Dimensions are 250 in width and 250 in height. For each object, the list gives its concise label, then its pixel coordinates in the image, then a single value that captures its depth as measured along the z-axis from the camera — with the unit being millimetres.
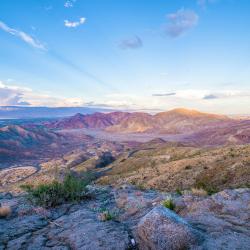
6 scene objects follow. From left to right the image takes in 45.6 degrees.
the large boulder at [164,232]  6098
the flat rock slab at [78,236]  6898
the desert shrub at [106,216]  8684
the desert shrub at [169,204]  9391
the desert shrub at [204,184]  24875
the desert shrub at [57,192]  11906
